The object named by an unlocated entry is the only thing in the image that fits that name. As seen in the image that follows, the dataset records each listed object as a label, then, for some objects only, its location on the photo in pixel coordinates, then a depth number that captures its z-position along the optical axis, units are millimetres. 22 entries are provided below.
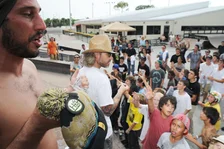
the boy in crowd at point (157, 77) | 4876
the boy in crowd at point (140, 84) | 3905
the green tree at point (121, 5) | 72177
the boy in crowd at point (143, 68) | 5699
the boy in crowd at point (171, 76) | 4585
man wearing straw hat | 1808
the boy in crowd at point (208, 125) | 2498
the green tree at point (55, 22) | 61913
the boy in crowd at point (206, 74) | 5162
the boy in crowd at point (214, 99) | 3277
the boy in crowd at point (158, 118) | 2351
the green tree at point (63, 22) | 63483
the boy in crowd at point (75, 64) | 5811
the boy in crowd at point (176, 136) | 2146
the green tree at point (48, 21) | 59765
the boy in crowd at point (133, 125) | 3081
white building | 20514
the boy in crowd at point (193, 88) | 3815
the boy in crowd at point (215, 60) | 5349
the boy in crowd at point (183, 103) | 3231
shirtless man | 854
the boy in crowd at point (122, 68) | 6149
